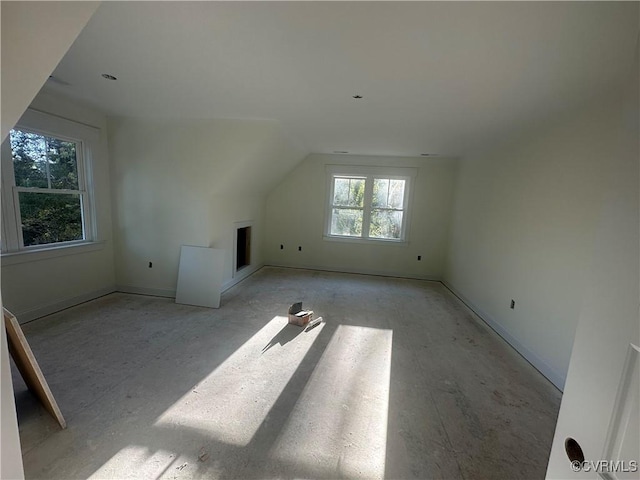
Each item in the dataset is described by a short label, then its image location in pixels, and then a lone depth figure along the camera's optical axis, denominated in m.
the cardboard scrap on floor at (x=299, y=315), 3.05
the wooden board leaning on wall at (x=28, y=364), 1.50
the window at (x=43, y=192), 2.55
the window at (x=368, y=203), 5.22
